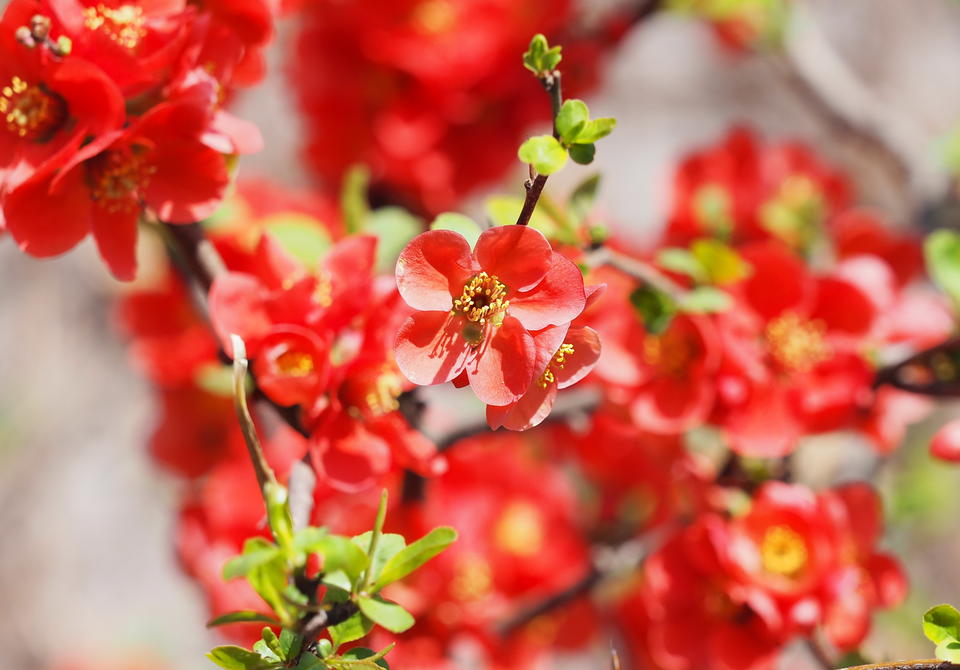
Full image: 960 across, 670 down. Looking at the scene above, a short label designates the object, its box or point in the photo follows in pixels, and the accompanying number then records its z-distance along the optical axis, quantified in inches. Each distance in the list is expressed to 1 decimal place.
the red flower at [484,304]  25.5
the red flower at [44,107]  26.4
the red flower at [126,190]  26.7
